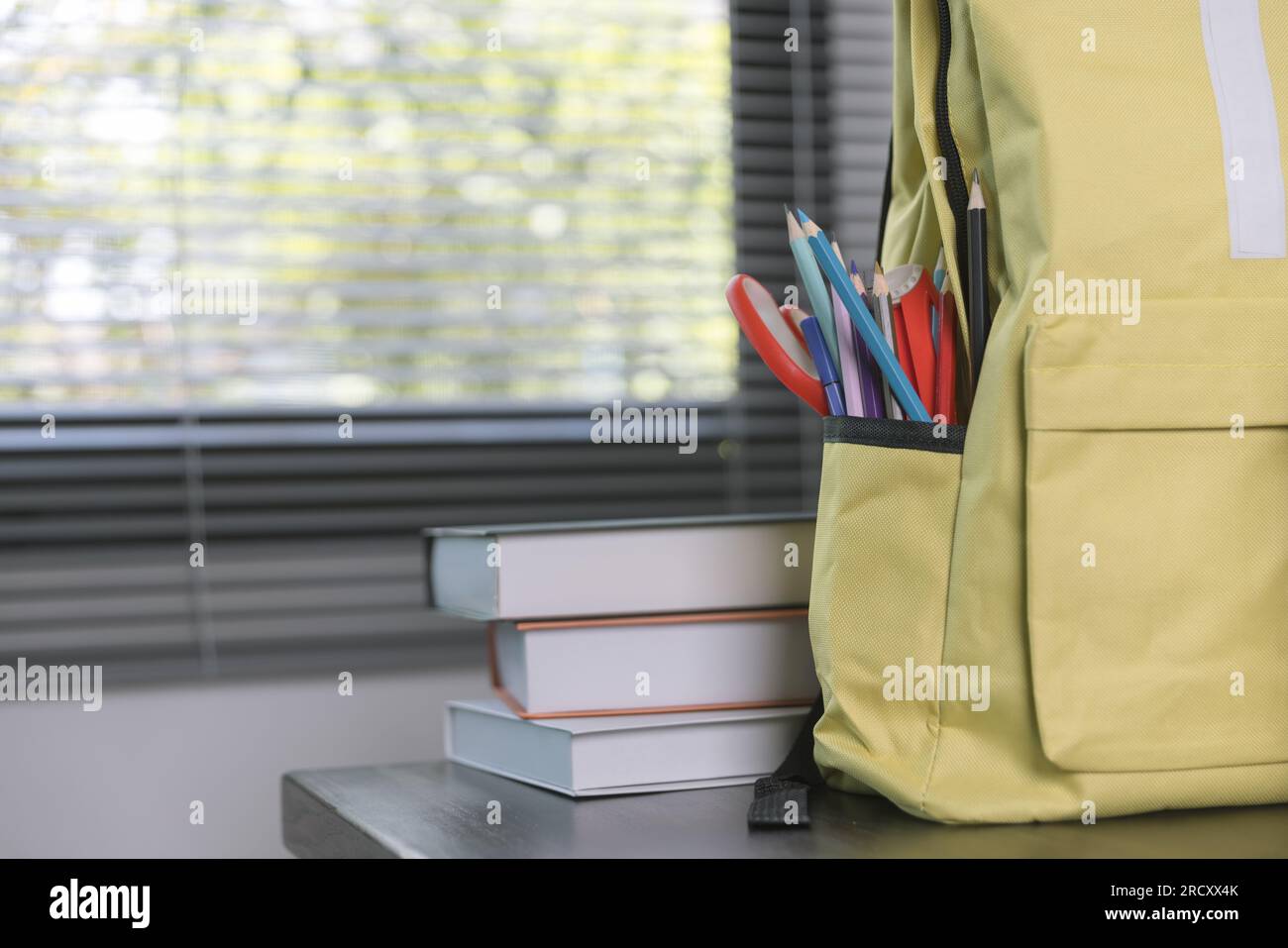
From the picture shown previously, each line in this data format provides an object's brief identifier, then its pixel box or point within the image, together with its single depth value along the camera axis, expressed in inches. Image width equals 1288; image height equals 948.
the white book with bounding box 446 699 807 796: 27.7
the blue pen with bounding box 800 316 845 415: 27.1
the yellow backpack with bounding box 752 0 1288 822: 24.7
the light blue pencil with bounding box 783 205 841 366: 26.5
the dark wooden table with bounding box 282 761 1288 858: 23.1
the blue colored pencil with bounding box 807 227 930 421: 26.0
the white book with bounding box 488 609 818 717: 28.5
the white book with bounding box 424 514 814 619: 28.3
